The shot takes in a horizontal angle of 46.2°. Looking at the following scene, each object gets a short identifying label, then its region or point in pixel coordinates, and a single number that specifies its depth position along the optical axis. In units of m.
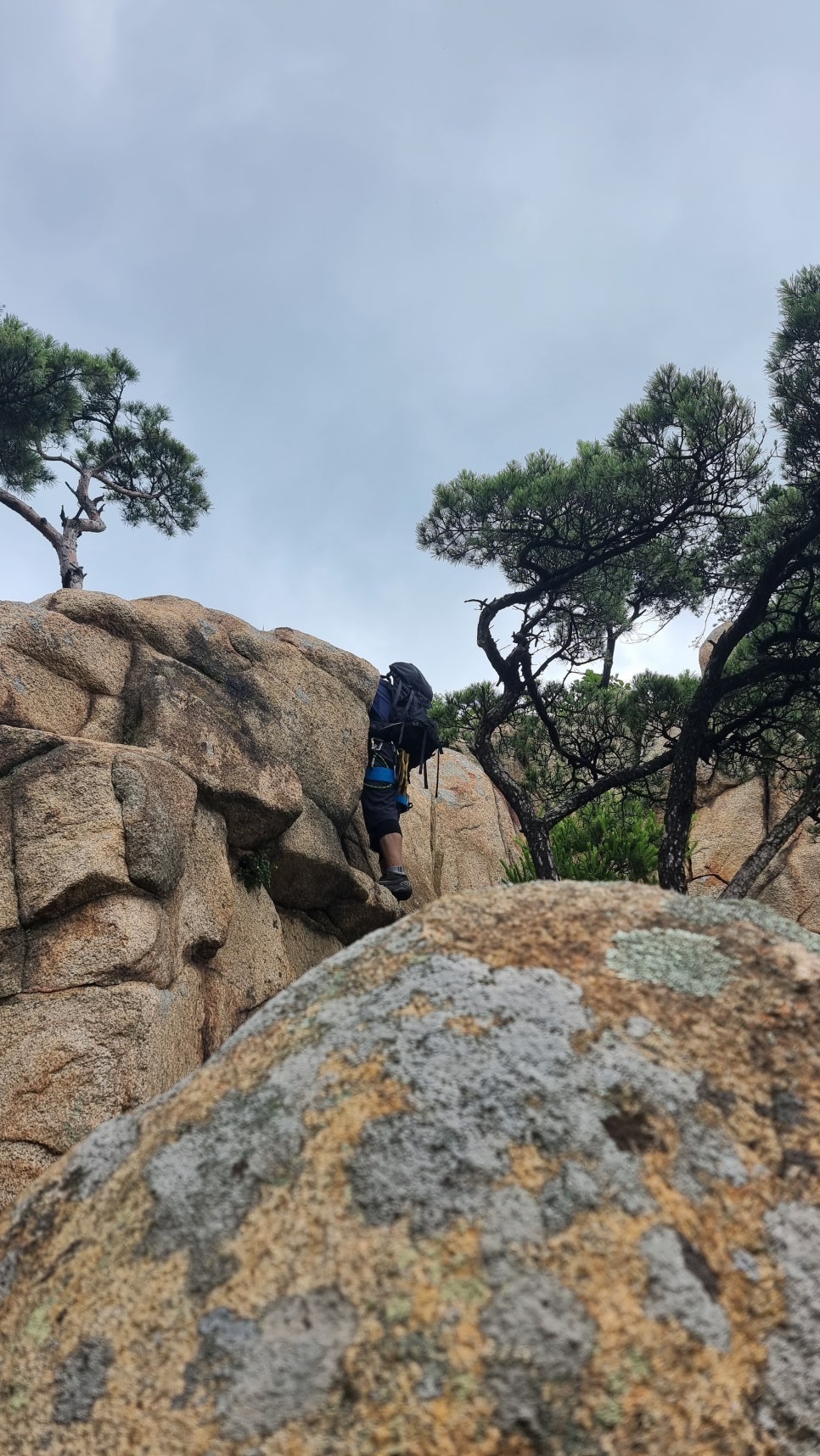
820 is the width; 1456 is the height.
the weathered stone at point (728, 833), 16.58
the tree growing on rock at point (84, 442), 21.09
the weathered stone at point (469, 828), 15.65
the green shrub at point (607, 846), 13.34
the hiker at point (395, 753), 10.88
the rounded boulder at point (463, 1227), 1.66
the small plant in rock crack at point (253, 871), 9.02
